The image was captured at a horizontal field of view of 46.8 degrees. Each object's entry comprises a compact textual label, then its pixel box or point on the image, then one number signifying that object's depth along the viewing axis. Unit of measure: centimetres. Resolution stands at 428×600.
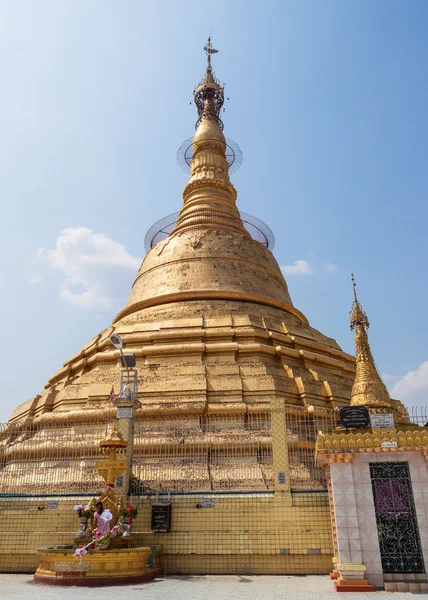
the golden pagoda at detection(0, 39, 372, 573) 949
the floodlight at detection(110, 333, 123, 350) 1267
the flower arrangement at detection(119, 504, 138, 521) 928
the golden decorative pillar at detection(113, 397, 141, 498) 1024
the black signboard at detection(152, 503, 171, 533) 961
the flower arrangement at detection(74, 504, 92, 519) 938
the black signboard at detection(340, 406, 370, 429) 968
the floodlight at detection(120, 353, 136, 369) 1257
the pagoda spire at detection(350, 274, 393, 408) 1440
